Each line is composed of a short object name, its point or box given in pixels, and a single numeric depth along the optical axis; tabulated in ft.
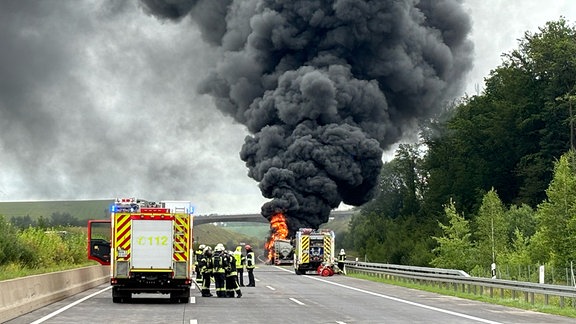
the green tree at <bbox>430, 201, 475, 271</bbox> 170.60
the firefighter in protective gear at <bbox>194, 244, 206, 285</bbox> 104.38
